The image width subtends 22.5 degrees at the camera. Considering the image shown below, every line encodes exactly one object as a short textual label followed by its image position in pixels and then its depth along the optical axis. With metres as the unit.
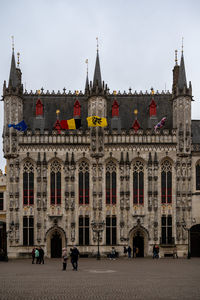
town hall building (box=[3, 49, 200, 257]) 62.62
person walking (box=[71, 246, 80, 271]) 40.15
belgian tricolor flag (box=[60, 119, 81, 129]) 61.34
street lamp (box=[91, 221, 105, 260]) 62.56
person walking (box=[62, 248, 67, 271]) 40.72
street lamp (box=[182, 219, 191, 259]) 61.09
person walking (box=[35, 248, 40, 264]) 49.19
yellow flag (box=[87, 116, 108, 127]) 61.97
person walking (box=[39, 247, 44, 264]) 49.67
